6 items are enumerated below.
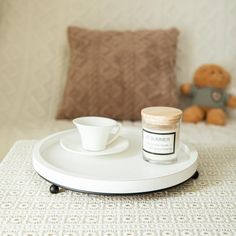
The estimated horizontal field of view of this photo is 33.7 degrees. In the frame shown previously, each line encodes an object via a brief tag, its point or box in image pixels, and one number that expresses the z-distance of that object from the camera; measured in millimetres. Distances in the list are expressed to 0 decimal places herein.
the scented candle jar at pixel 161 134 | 842
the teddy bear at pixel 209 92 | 1729
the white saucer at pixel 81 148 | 923
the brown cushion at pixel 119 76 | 1629
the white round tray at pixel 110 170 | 771
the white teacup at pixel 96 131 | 904
